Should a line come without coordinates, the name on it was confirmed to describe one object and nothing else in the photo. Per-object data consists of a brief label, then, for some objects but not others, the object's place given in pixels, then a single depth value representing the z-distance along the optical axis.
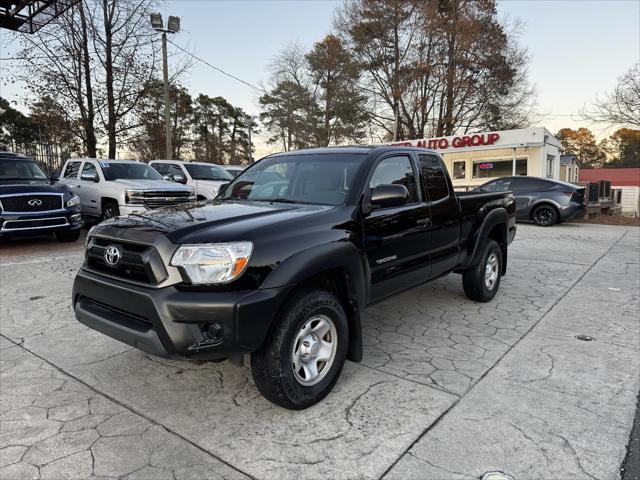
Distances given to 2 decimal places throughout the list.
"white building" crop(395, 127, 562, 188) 21.22
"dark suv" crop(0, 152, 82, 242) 8.02
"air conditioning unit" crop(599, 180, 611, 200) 16.42
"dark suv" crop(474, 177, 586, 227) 13.23
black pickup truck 2.48
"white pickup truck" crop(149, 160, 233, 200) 12.30
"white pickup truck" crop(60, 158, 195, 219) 9.66
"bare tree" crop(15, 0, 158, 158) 17.23
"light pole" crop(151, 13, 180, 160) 16.88
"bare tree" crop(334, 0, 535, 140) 27.84
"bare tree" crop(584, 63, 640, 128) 23.53
